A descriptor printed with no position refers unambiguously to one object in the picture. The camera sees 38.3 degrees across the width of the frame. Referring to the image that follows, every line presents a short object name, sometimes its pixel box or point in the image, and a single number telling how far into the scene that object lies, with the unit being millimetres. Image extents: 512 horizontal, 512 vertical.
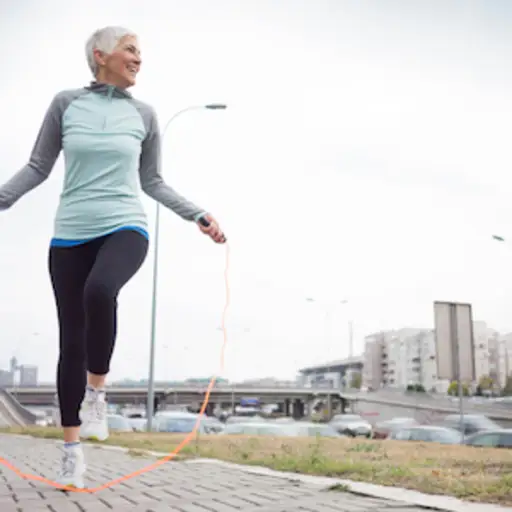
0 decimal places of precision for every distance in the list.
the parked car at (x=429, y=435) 17141
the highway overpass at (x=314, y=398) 57672
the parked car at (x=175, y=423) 21172
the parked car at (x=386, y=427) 28953
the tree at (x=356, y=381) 153075
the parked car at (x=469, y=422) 31234
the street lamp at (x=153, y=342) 4727
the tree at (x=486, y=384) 120688
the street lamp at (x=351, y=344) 97631
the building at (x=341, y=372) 172575
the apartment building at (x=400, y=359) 148750
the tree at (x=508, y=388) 103125
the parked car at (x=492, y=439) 15438
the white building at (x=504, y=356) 146188
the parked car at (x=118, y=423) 23462
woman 3980
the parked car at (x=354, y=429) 25672
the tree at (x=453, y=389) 104750
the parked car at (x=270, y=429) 17797
